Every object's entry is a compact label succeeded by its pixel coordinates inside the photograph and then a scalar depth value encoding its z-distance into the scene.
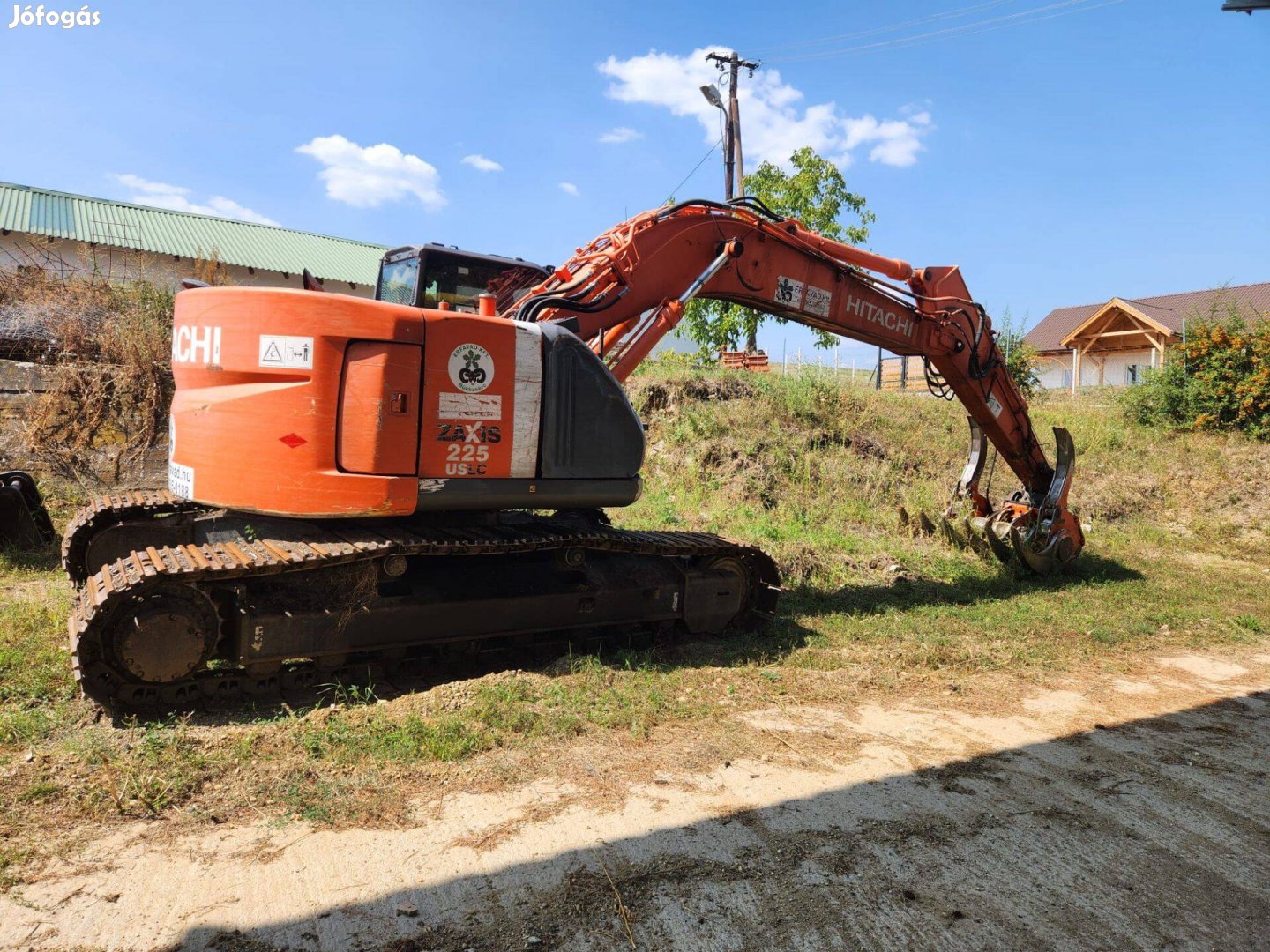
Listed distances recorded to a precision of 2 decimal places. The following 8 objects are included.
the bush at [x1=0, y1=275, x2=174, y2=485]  9.93
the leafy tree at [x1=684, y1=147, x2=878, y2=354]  21.53
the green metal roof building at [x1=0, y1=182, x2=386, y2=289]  23.97
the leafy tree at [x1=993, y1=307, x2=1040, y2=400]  18.75
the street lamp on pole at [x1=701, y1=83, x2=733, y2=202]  20.84
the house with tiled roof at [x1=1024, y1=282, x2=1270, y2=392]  29.11
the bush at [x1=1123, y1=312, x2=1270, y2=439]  14.66
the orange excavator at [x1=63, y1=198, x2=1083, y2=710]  4.46
